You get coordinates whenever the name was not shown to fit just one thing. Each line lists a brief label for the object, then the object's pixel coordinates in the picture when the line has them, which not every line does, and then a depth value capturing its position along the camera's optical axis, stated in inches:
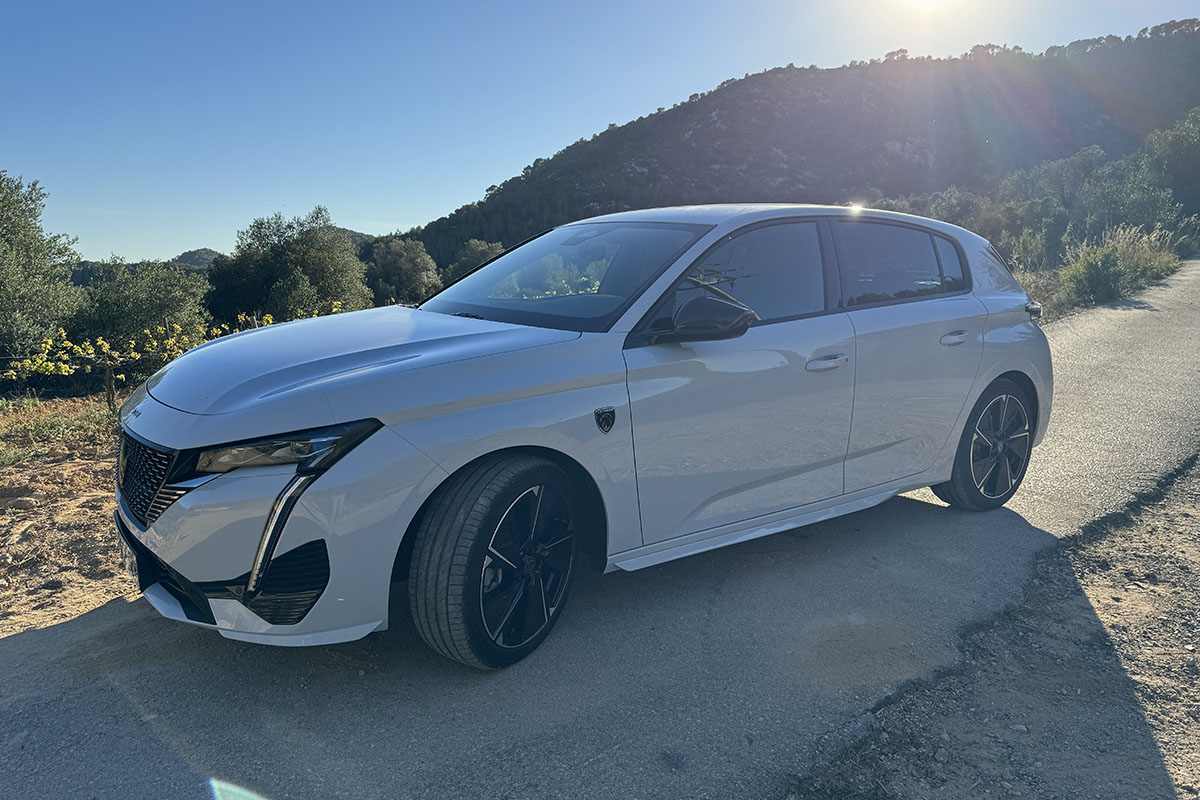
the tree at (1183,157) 1746.1
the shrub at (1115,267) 569.9
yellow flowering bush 299.4
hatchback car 103.0
